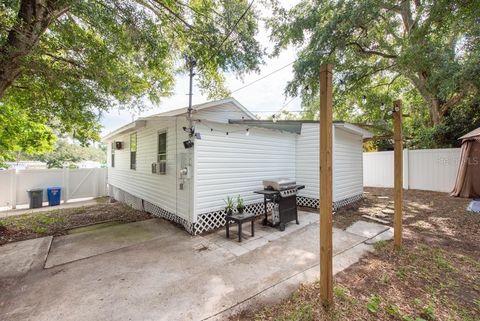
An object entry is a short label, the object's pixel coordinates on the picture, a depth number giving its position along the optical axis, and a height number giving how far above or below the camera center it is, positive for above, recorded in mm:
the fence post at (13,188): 8906 -1132
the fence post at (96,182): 11844 -1149
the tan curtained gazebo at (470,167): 8109 -177
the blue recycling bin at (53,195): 9598 -1552
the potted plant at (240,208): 4680 -1028
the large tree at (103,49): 3807 +2724
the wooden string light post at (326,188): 2322 -287
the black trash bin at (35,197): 8891 -1508
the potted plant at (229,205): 5003 -1089
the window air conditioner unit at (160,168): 5953 -175
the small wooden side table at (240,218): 4380 -1207
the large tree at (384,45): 6508 +4631
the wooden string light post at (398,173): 3914 -198
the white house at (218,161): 4984 +27
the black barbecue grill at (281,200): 5148 -958
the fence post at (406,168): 11094 -298
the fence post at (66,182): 10461 -1026
